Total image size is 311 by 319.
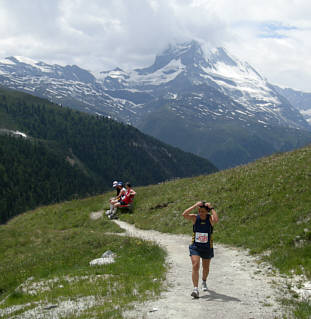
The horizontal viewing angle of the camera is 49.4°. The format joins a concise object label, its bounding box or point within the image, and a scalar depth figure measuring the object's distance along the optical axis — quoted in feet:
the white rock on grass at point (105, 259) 60.60
